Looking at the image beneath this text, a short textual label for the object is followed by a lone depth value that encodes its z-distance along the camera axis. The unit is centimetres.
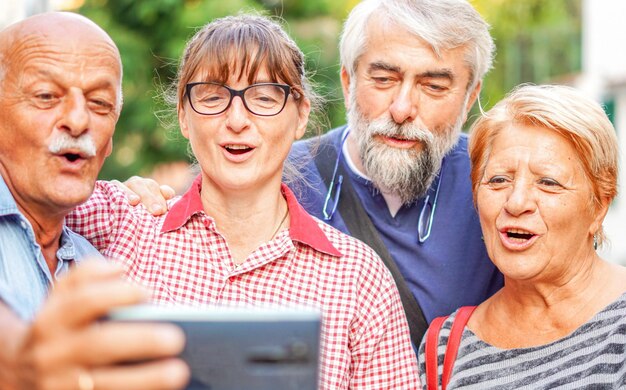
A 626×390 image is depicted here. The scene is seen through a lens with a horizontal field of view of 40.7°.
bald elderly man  229
